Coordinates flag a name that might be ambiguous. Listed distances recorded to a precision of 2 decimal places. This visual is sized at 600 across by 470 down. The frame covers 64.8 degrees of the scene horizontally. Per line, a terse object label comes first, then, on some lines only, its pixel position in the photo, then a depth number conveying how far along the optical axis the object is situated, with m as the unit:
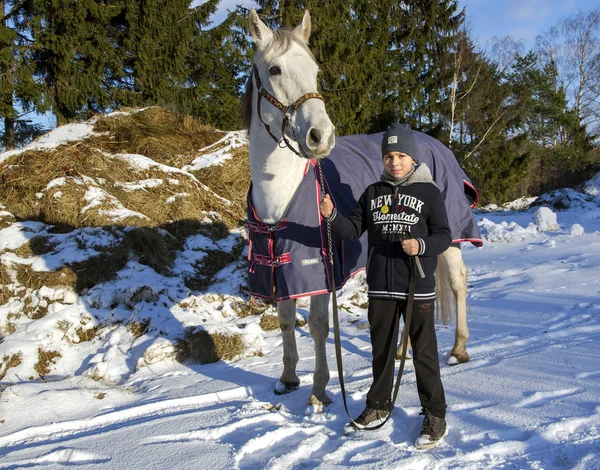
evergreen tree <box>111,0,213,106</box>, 12.65
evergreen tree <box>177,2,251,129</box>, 13.12
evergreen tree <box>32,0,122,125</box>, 11.52
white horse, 2.53
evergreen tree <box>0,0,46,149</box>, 11.05
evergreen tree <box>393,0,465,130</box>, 19.56
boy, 2.42
